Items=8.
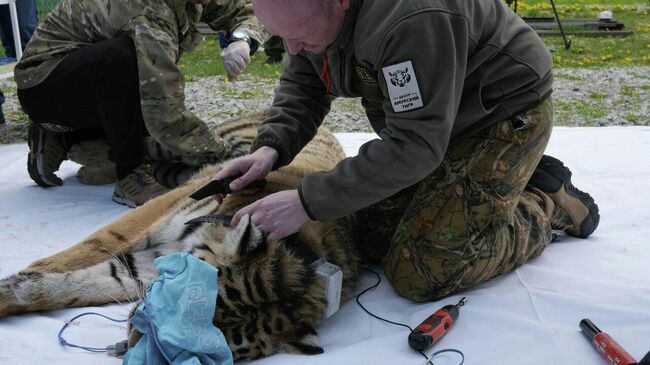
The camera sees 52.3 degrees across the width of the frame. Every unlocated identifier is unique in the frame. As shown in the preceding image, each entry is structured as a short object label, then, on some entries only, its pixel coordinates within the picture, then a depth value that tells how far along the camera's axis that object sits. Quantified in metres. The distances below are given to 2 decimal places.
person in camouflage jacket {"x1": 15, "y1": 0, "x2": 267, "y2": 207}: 3.79
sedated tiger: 2.42
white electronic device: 2.58
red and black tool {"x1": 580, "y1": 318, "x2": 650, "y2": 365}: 2.23
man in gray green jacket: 2.24
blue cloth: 2.17
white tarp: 2.40
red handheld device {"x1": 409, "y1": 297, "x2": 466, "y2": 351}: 2.39
